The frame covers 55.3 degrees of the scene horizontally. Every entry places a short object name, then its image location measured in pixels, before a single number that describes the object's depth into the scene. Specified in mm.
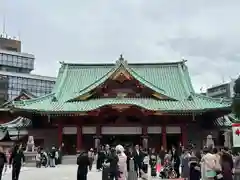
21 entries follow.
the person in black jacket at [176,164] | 11326
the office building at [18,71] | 54914
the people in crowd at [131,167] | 9095
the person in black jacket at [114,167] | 7769
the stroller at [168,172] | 11317
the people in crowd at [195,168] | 8156
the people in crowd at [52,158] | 17349
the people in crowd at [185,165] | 9670
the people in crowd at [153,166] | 12259
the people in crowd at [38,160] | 17185
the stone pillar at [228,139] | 14076
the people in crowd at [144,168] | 10727
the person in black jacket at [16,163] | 10022
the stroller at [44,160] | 17727
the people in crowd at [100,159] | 14123
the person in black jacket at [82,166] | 8510
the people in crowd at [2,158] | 8594
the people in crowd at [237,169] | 7044
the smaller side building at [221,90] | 60196
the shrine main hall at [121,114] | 19786
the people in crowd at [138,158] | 10717
